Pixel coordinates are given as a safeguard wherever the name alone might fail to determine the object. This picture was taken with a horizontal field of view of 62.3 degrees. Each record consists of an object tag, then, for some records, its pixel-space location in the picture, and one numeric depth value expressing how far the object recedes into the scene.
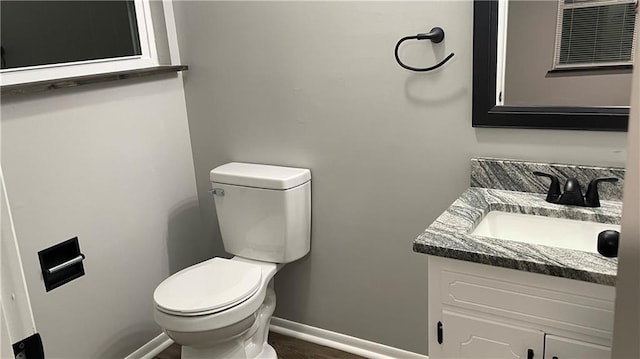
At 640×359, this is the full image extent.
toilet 1.89
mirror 1.60
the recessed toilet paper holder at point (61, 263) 1.94
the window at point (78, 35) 2.19
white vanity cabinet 1.28
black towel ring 1.80
